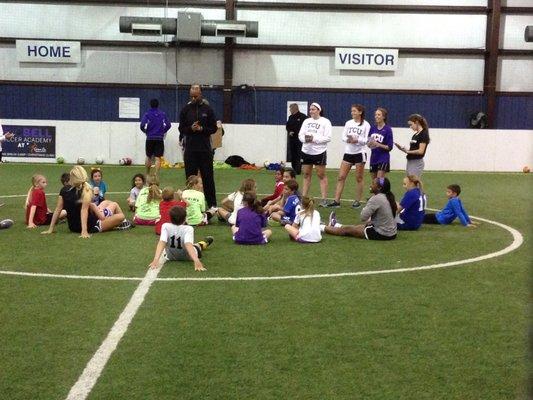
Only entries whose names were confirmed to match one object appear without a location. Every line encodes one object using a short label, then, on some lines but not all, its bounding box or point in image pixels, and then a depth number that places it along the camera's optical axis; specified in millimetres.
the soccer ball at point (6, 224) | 13042
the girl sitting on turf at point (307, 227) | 11977
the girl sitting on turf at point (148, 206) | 13656
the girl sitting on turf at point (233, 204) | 12566
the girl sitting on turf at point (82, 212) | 12242
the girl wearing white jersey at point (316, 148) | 16531
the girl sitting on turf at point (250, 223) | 11648
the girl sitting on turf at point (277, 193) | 14914
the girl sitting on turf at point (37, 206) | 13141
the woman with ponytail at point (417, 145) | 14883
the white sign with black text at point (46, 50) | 30094
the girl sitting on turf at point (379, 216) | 11992
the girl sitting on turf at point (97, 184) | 14406
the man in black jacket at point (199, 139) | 14555
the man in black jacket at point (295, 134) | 24953
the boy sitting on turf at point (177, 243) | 9688
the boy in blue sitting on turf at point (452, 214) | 14012
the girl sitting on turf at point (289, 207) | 13492
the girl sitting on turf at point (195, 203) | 13484
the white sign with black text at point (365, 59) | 30203
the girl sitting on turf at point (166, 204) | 12013
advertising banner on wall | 28703
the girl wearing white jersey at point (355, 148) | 16500
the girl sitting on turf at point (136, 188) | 15250
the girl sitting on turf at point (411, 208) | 13250
